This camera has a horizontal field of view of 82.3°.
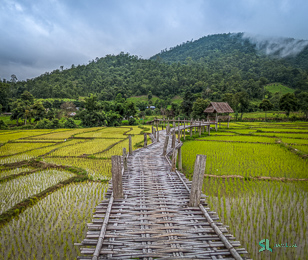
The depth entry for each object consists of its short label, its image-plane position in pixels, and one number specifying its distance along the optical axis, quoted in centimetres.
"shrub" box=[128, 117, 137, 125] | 3173
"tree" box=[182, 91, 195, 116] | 3675
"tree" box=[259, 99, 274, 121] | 3625
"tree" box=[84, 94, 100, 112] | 2961
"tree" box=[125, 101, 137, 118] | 3174
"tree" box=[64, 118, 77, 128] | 2905
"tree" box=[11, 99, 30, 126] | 2915
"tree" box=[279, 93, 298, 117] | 3050
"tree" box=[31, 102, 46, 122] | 3012
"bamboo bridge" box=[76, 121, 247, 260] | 284
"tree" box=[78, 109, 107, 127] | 2952
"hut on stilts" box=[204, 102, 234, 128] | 2286
